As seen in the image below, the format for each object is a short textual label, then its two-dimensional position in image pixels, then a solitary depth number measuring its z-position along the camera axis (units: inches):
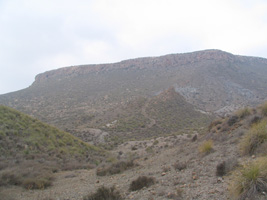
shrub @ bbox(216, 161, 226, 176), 208.1
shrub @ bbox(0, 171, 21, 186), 301.3
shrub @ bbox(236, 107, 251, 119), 492.0
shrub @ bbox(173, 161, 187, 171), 275.2
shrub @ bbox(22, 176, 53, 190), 297.4
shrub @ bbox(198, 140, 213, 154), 319.5
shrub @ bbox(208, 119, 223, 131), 567.2
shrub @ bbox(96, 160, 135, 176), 355.9
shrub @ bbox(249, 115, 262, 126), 368.9
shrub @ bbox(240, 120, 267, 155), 243.1
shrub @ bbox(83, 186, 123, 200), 203.8
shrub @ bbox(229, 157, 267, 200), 144.3
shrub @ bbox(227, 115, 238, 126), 476.0
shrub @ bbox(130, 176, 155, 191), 232.1
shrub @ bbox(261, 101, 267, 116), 391.7
